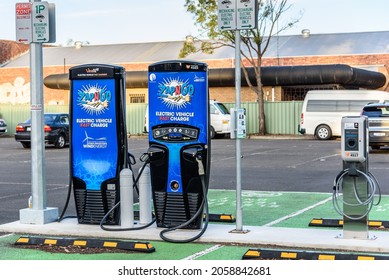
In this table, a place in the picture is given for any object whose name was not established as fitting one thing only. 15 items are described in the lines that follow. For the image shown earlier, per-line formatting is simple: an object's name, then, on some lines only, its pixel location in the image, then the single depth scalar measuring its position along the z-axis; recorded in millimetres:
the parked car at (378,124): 25312
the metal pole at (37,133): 10875
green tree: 40906
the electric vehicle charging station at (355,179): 9148
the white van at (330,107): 35500
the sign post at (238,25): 9797
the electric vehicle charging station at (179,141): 10031
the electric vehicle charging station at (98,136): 10578
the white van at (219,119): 37188
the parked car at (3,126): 45656
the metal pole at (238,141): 9766
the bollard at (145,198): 10469
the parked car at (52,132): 31906
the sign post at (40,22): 10812
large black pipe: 40281
